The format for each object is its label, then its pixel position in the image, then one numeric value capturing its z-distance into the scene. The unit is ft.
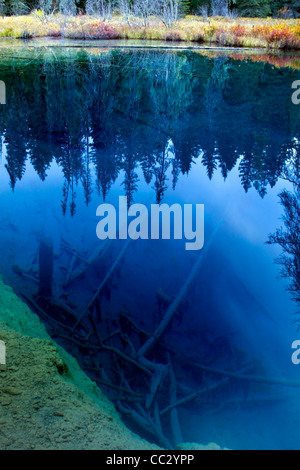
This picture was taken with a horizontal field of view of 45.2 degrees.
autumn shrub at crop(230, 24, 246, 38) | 82.69
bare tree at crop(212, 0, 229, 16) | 130.82
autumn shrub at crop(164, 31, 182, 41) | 92.68
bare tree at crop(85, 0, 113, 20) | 114.83
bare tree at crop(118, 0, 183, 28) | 100.60
